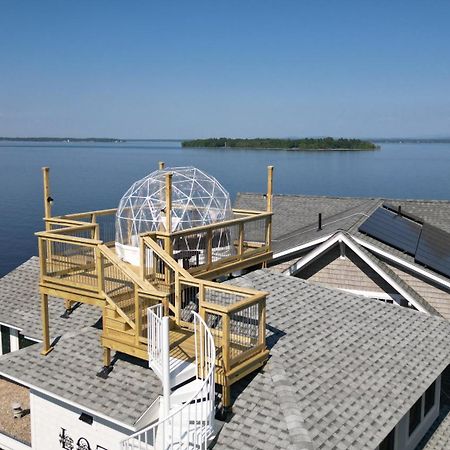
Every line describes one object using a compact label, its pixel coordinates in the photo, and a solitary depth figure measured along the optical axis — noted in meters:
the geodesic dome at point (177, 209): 13.46
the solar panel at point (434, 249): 15.89
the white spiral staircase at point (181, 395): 8.50
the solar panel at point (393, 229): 16.72
